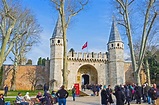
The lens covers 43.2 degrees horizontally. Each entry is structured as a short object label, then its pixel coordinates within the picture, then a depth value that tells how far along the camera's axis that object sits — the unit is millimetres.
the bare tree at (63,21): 15512
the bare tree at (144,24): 14648
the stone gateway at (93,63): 31703
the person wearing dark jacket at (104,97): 10258
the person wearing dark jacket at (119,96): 9234
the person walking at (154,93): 11047
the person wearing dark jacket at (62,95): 9352
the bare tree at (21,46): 23484
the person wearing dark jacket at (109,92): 10387
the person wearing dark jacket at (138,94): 12583
